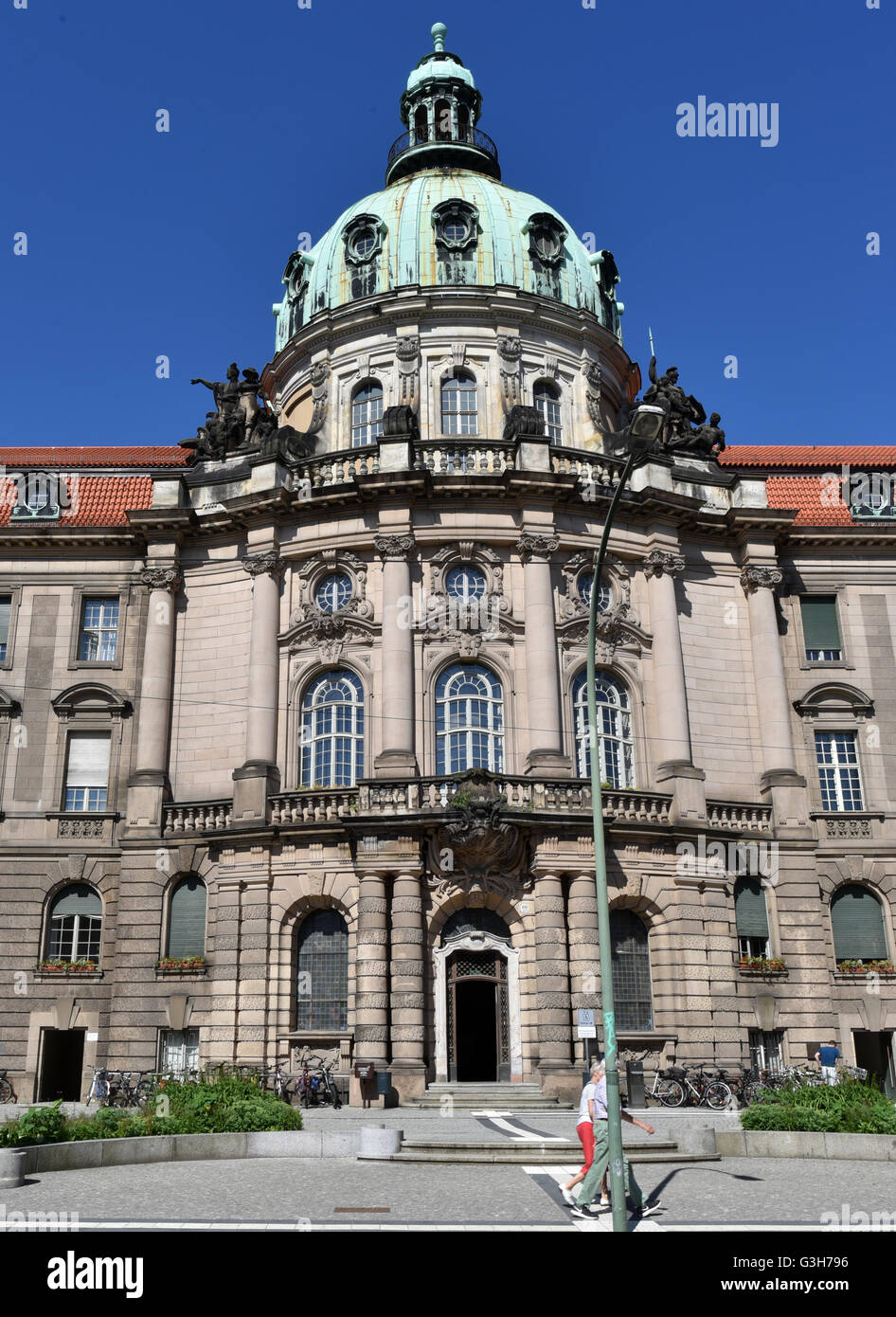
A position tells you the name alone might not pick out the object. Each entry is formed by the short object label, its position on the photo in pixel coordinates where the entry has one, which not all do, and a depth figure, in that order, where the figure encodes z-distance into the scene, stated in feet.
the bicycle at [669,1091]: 97.14
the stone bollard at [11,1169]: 54.95
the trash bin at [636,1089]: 95.50
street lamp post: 46.62
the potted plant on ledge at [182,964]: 108.06
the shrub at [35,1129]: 61.31
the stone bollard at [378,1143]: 65.77
